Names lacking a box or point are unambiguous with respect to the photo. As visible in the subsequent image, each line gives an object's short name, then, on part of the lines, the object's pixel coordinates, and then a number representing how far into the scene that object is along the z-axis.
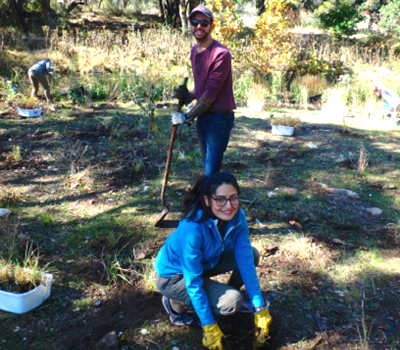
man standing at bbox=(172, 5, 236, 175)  2.75
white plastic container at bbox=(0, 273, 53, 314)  2.26
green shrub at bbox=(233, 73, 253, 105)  9.02
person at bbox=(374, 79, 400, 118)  7.55
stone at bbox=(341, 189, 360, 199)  4.04
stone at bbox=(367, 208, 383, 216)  3.72
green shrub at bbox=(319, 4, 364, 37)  18.81
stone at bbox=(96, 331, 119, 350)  2.02
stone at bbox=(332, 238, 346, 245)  3.17
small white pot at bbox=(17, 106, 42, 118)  6.96
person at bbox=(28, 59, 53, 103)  7.43
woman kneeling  1.97
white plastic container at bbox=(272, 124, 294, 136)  6.30
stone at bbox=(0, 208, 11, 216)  3.48
